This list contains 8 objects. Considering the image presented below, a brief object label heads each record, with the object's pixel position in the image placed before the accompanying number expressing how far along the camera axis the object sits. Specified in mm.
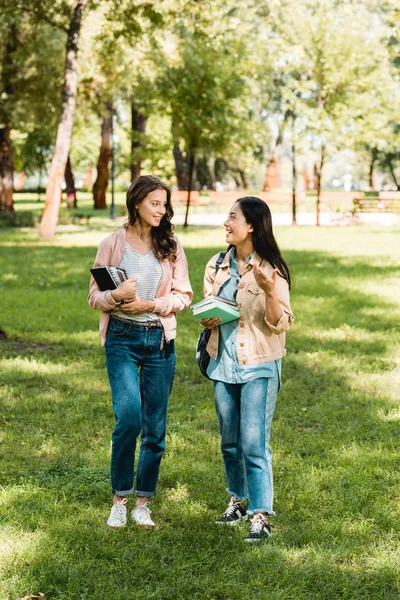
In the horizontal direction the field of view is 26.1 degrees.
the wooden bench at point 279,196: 46500
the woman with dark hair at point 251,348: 4547
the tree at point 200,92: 29625
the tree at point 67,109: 22625
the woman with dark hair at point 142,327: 4566
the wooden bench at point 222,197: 46688
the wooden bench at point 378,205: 39462
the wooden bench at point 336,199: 44656
